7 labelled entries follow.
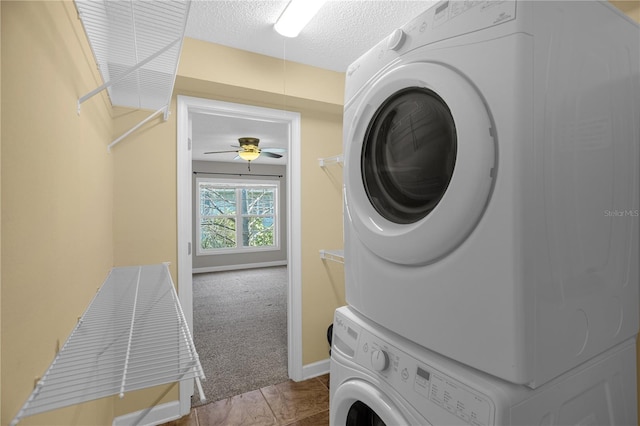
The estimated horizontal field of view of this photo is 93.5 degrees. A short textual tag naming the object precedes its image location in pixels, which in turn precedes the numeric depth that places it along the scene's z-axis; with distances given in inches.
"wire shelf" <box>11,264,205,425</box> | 23.0
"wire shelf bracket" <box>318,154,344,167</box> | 91.6
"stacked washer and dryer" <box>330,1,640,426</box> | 25.3
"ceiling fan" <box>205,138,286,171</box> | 145.9
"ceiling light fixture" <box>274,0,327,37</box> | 59.6
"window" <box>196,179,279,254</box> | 251.4
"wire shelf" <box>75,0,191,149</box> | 39.0
